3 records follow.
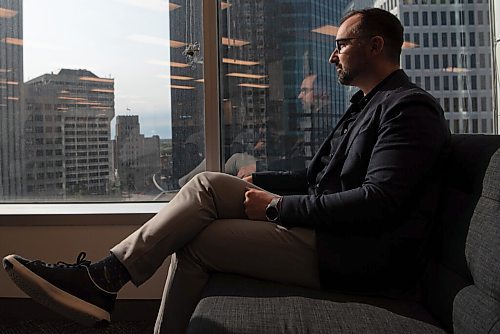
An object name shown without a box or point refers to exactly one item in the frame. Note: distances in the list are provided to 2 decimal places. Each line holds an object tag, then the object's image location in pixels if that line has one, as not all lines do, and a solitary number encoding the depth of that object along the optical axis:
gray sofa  1.21
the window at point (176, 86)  2.62
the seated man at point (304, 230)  1.48
